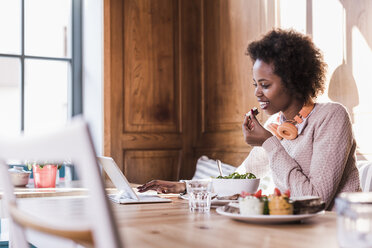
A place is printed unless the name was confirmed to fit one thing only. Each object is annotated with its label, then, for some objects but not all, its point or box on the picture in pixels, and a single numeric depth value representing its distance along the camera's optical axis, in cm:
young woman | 172
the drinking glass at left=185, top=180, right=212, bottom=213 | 139
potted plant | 265
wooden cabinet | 358
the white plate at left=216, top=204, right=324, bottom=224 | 112
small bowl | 269
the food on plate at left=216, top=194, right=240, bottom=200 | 151
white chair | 63
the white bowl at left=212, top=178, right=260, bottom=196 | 153
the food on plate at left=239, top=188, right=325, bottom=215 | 117
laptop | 161
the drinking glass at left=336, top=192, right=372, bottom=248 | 77
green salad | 155
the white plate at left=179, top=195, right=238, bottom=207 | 150
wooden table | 93
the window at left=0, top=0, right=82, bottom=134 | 374
